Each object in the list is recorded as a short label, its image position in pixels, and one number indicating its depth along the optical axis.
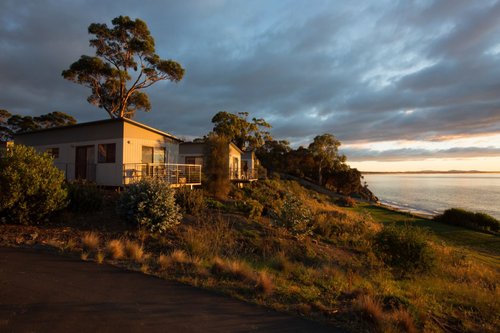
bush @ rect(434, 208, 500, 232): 24.83
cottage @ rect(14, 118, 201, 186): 14.77
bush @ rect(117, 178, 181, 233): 8.80
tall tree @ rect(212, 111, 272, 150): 43.48
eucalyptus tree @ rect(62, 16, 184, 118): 25.27
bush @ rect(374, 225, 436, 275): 7.92
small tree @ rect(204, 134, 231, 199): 17.77
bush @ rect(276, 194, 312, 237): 10.83
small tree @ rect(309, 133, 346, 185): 55.51
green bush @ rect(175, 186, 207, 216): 11.80
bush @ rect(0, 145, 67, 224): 7.97
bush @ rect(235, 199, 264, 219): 13.09
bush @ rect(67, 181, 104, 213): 10.12
